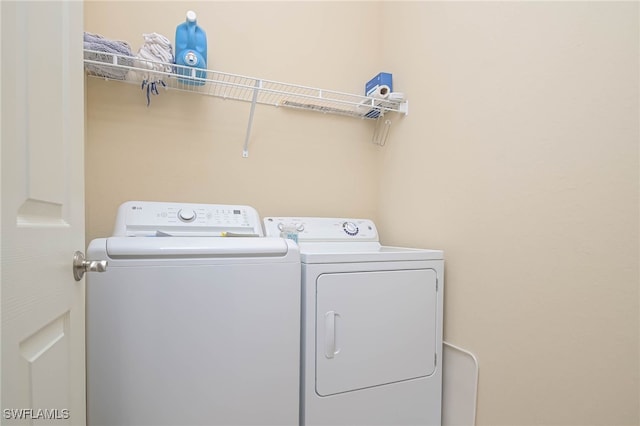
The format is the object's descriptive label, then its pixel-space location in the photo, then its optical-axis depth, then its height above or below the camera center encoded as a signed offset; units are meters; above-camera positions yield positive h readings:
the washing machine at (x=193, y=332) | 1.00 -0.43
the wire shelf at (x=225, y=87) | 1.46 +0.62
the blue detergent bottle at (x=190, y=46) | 1.50 +0.75
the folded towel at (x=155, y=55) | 1.46 +0.68
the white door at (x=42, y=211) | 0.49 -0.02
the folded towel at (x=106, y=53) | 1.36 +0.64
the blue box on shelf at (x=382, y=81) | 1.91 +0.75
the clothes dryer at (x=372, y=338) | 1.24 -0.54
